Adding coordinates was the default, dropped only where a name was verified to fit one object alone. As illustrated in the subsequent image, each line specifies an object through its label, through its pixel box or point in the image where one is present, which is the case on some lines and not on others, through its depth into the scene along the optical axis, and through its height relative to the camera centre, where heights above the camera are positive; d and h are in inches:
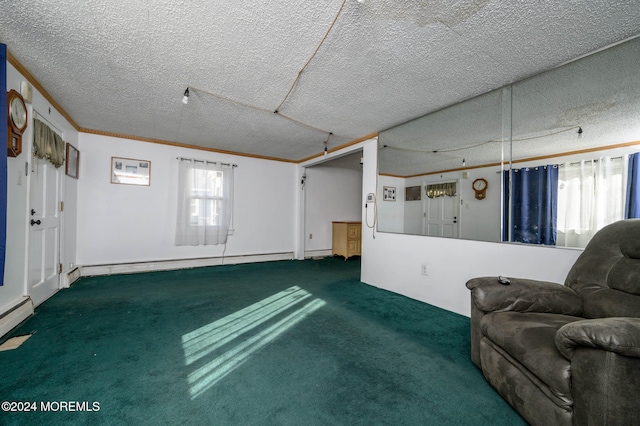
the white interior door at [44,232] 108.2 -10.9
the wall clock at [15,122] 87.2 +29.5
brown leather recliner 39.0 -23.6
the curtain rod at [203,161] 191.3 +37.3
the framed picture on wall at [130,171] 173.5 +25.4
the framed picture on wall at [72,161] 141.9 +26.6
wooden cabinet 246.4 -24.9
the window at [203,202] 189.8 +5.9
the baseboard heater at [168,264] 167.8 -39.4
